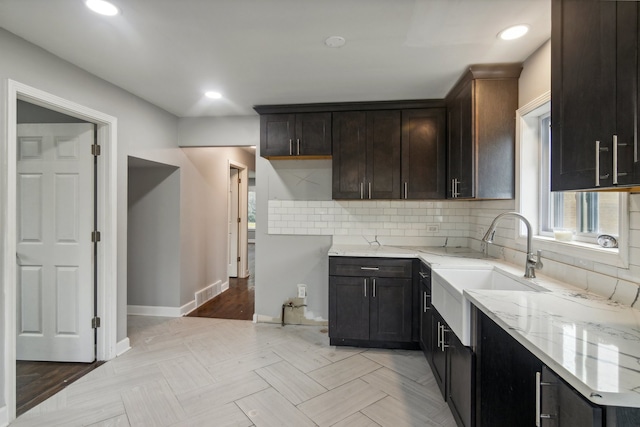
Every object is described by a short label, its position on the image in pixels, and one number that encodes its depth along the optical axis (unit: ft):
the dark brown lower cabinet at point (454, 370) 5.18
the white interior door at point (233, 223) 18.99
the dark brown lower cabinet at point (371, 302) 9.36
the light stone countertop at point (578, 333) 2.52
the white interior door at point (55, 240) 8.50
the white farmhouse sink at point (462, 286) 5.36
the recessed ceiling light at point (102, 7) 5.38
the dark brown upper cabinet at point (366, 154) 10.41
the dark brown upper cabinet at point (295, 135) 10.66
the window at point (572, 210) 5.55
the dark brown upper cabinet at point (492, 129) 7.93
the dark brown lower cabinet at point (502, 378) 4.44
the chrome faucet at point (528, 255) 6.11
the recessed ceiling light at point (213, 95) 9.66
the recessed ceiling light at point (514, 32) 6.11
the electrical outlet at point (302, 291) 11.64
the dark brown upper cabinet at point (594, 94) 3.33
